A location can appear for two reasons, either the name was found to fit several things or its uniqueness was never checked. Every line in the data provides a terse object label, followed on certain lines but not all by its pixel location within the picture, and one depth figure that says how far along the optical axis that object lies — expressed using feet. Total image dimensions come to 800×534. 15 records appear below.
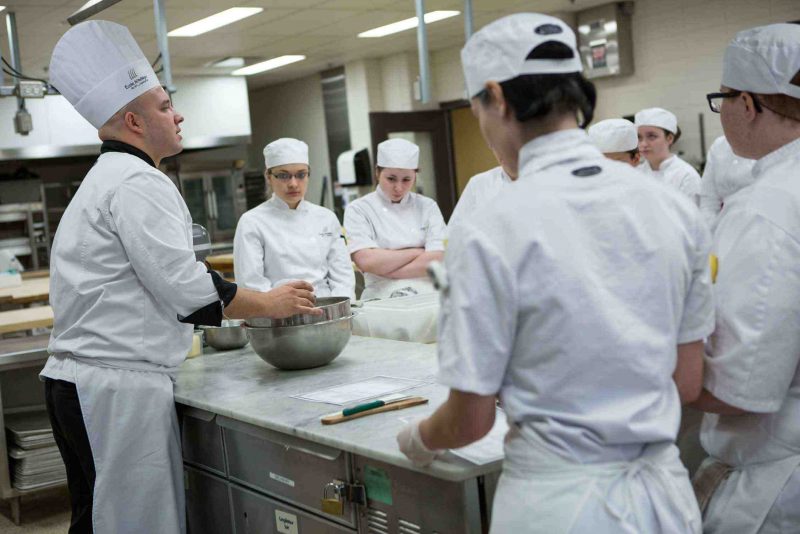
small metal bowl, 9.80
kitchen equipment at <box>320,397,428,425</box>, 6.27
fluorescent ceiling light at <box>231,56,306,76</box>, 31.89
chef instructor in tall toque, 7.14
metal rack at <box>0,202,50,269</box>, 30.01
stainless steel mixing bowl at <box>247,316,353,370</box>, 8.07
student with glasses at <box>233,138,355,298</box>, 13.10
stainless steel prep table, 5.44
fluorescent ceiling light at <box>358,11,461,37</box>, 26.36
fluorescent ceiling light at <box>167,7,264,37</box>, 22.71
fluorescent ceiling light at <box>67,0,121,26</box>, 12.25
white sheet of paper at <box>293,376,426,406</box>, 6.95
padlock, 6.19
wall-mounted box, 26.48
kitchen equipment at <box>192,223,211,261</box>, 9.61
